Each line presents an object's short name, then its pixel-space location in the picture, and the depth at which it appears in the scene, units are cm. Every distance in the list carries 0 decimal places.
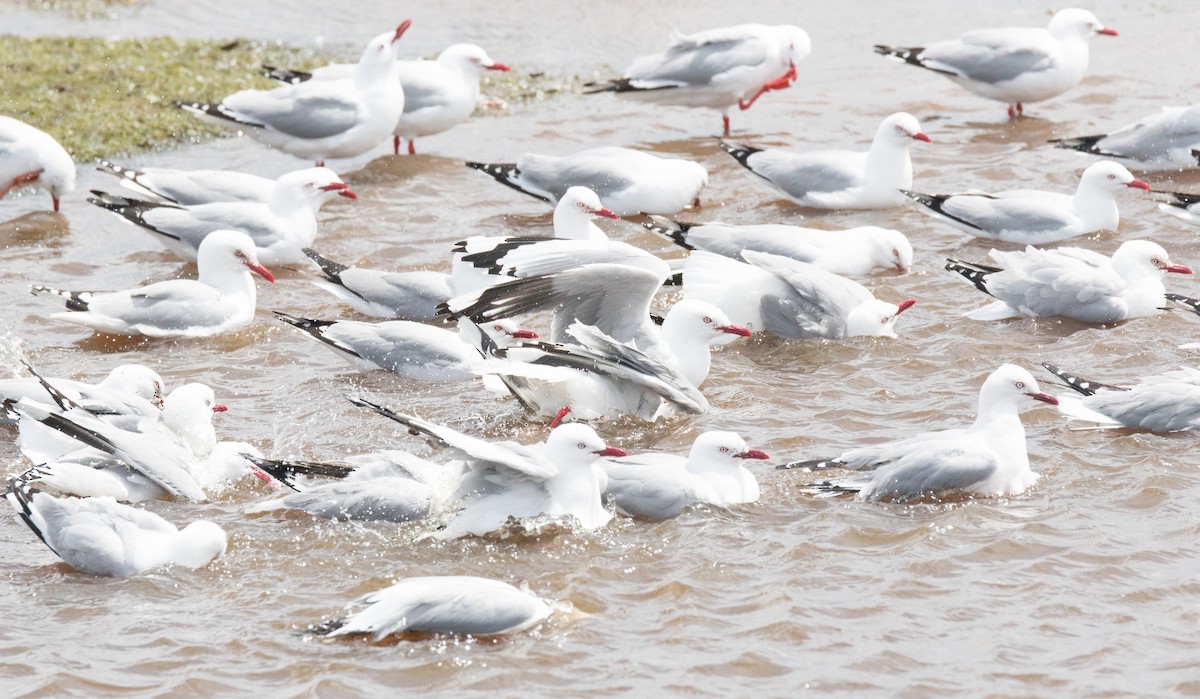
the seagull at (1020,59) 2658
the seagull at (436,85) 2617
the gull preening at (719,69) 2687
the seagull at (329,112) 2489
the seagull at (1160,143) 2356
